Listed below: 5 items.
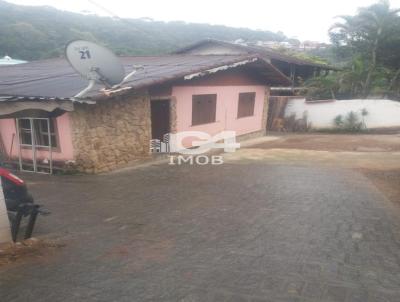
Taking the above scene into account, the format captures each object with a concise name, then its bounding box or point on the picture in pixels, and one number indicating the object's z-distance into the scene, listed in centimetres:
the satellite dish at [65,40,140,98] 802
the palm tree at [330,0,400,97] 2420
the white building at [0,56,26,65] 2322
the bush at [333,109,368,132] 1912
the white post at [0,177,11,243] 424
